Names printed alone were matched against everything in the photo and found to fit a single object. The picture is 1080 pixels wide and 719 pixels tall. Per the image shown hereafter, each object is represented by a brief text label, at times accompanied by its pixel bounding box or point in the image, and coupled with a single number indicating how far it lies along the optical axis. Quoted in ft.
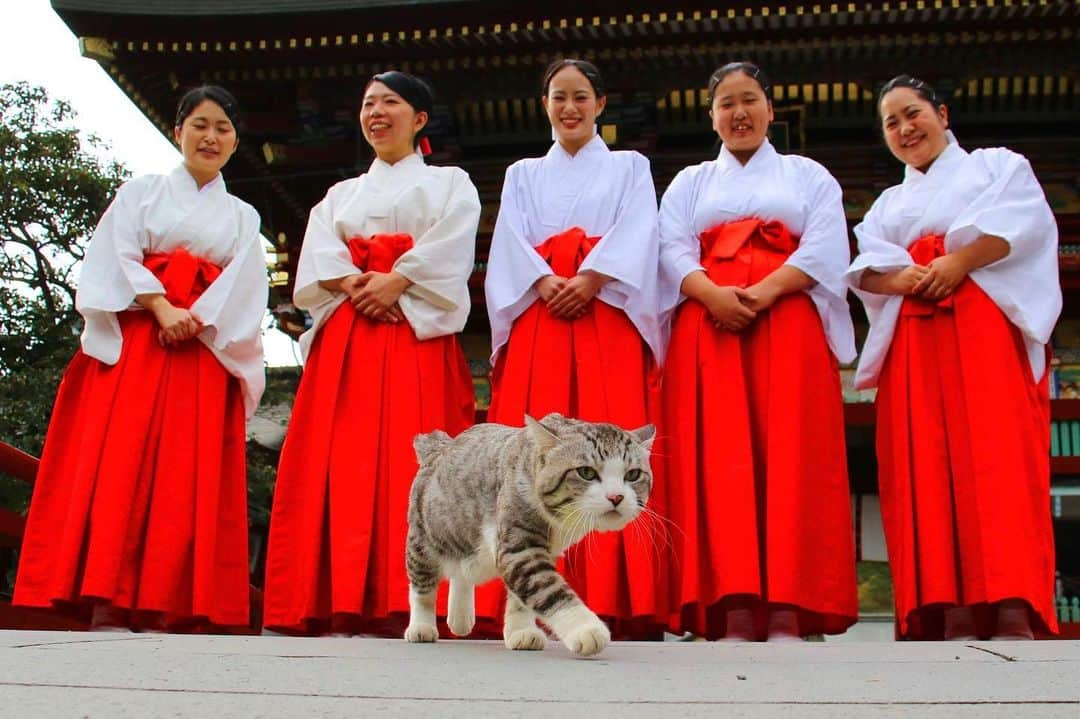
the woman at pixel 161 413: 15.46
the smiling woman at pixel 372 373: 14.94
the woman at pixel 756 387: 13.80
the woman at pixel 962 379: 13.69
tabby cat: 9.23
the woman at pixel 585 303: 14.15
